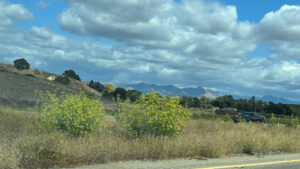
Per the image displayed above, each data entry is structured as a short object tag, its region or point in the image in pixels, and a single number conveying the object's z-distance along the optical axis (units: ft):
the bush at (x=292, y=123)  75.88
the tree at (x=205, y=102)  236.77
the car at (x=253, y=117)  122.01
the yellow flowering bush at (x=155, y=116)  37.83
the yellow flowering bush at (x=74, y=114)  34.83
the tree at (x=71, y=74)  293.64
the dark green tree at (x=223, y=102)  283.77
